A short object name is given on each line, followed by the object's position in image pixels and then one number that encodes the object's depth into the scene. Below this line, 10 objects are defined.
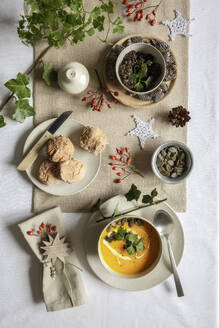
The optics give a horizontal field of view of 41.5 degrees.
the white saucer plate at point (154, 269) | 1.05
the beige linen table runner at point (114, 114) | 1.10
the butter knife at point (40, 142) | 1.06
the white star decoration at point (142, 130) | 1.12
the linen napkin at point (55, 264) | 1.08
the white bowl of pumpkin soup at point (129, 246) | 1.02
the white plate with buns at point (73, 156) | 1.07
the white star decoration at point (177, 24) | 1.12
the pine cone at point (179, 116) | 1.09
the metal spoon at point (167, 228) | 1.04
